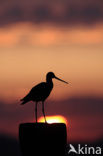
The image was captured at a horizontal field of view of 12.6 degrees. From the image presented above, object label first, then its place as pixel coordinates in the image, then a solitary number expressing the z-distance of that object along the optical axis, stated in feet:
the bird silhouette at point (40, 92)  69.67
